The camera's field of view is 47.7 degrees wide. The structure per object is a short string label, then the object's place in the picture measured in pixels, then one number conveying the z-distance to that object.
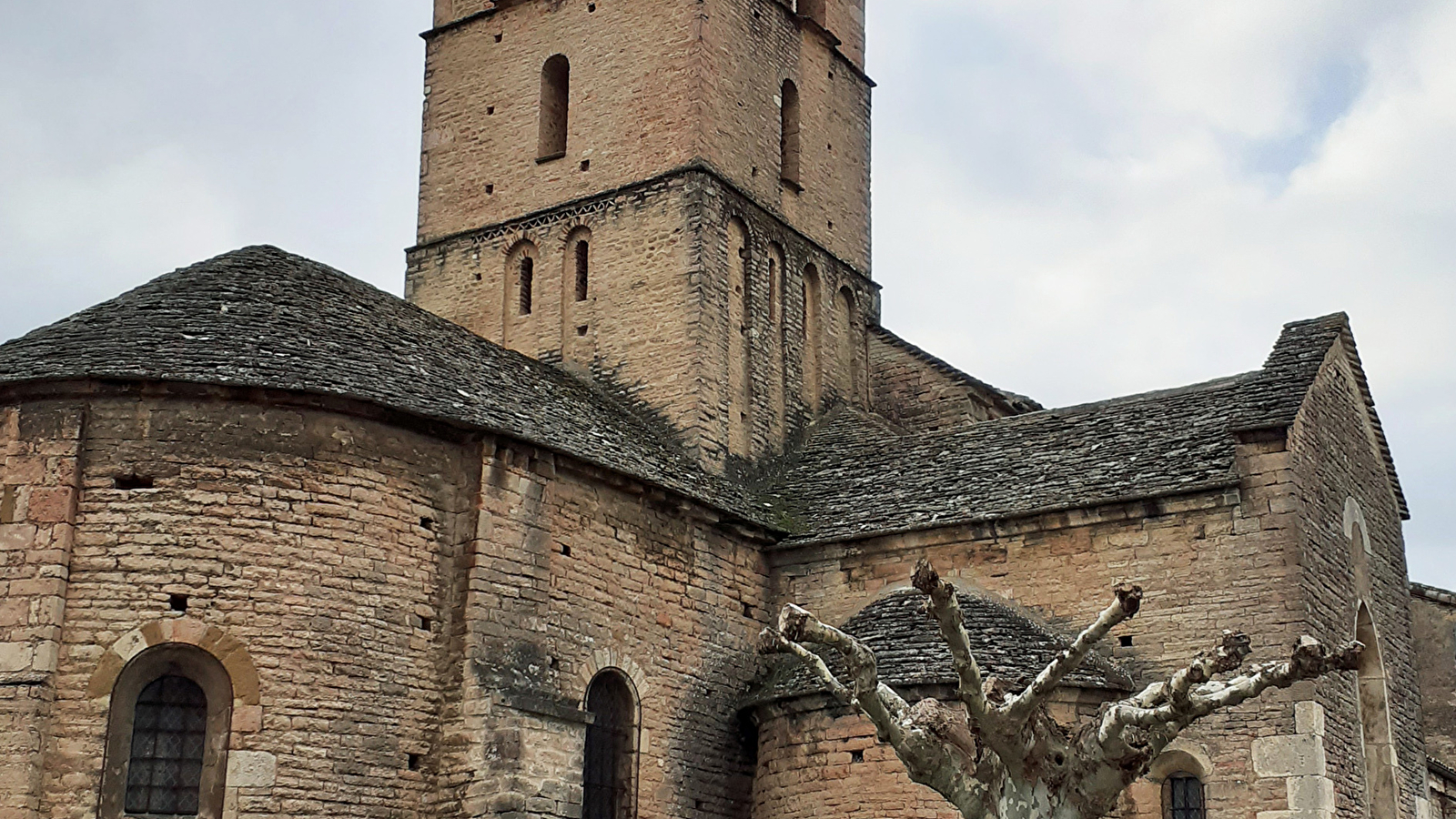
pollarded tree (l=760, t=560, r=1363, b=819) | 11.00
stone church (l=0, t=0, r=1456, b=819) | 15.17
